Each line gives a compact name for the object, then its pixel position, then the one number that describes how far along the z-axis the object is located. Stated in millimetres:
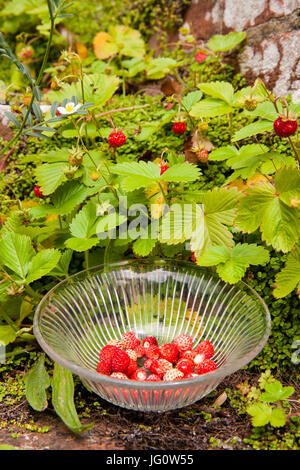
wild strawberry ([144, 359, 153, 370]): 570
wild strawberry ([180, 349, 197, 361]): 571
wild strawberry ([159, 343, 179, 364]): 573
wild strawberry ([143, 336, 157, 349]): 591
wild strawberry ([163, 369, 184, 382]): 543
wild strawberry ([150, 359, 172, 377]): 558
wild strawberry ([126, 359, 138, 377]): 561
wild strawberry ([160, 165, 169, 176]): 626
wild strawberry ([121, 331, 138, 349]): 589
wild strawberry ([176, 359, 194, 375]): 552
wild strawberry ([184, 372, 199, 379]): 546
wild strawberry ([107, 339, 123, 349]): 588
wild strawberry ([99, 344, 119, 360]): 567
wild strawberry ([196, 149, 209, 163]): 657
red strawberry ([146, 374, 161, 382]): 546
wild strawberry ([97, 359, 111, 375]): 558
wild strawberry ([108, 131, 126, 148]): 630
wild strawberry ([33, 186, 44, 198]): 660
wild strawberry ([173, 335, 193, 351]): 584
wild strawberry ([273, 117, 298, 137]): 562
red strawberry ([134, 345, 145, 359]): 584
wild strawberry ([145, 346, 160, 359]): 578
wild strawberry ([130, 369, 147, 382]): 554
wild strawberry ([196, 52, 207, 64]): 785
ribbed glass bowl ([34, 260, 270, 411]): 539
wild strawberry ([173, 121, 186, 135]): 670
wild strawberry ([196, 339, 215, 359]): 574
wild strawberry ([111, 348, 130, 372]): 555
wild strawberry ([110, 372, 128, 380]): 547
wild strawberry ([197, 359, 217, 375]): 552
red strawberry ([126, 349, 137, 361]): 577
